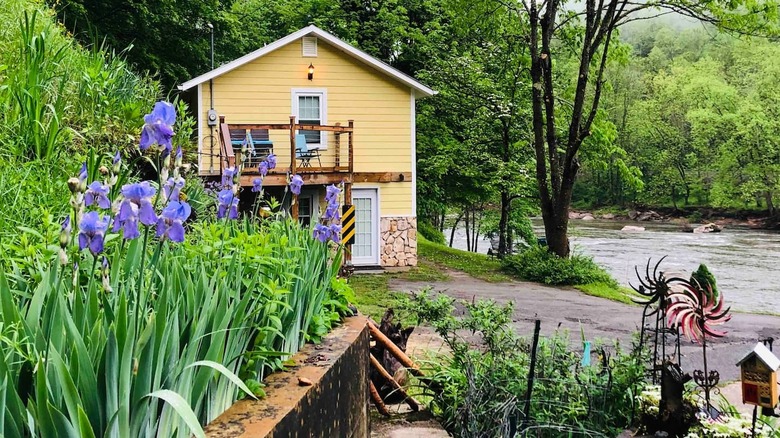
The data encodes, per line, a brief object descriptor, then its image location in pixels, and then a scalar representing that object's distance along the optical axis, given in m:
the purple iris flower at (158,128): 1.49
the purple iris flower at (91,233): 1.36
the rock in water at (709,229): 32.24
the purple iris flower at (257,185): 3.21
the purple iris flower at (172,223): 1.53
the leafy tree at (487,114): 17.06
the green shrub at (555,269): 13.48
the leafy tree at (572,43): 13.04
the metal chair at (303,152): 13.21
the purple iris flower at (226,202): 2.40
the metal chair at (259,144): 12.83
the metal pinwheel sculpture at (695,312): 3.29
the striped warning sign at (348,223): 9.55
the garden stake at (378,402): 3.74
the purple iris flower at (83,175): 1.39
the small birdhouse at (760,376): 2.76
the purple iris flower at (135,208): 1.36
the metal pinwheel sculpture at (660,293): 3.27
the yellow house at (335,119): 13.32
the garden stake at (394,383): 3.89
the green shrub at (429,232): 23.04
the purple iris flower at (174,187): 1.72
